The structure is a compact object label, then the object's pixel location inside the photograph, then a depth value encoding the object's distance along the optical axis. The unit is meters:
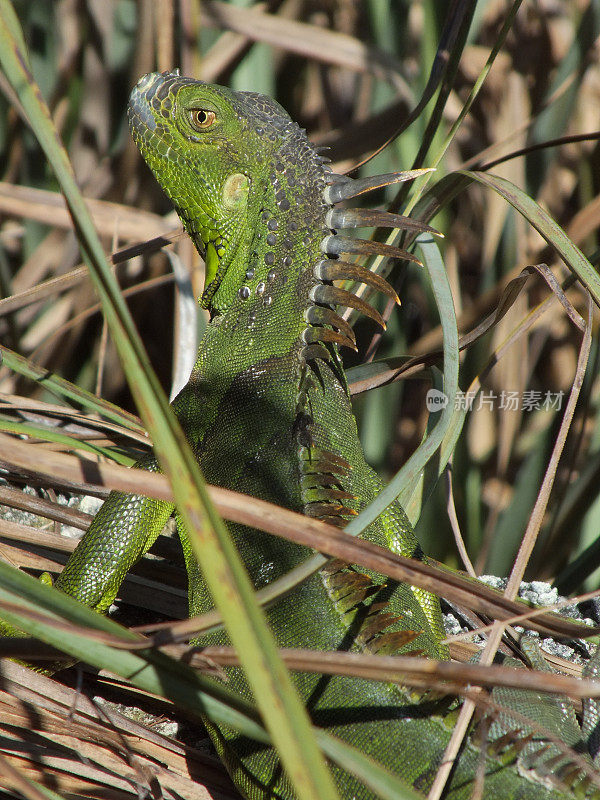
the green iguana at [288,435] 4.50
